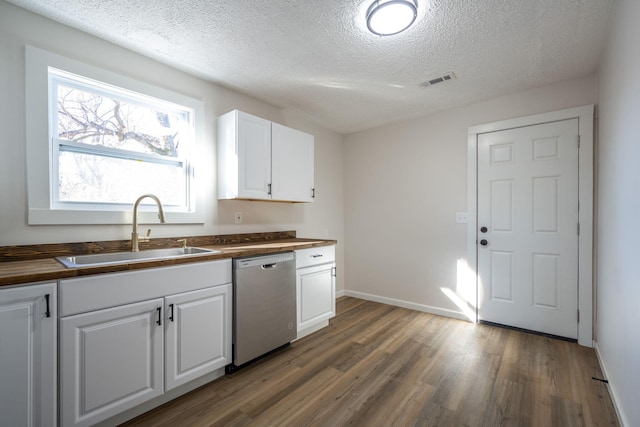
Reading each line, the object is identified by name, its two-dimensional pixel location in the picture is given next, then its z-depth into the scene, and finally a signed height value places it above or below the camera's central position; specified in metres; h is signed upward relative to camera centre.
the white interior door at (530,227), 2.51 -0.15
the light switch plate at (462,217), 3.06 -0.06
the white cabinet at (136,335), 1.36 -0.70
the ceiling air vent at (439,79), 2.42 +1.19
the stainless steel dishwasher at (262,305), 2.03 -0.73
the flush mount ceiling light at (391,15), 1.54 +1.13
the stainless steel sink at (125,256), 1.66 -0.30
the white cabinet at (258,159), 2.44 +0.50
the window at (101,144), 1.70 +0.50
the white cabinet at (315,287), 2.54 -0.73
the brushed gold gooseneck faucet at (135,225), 1.94 -0.09
